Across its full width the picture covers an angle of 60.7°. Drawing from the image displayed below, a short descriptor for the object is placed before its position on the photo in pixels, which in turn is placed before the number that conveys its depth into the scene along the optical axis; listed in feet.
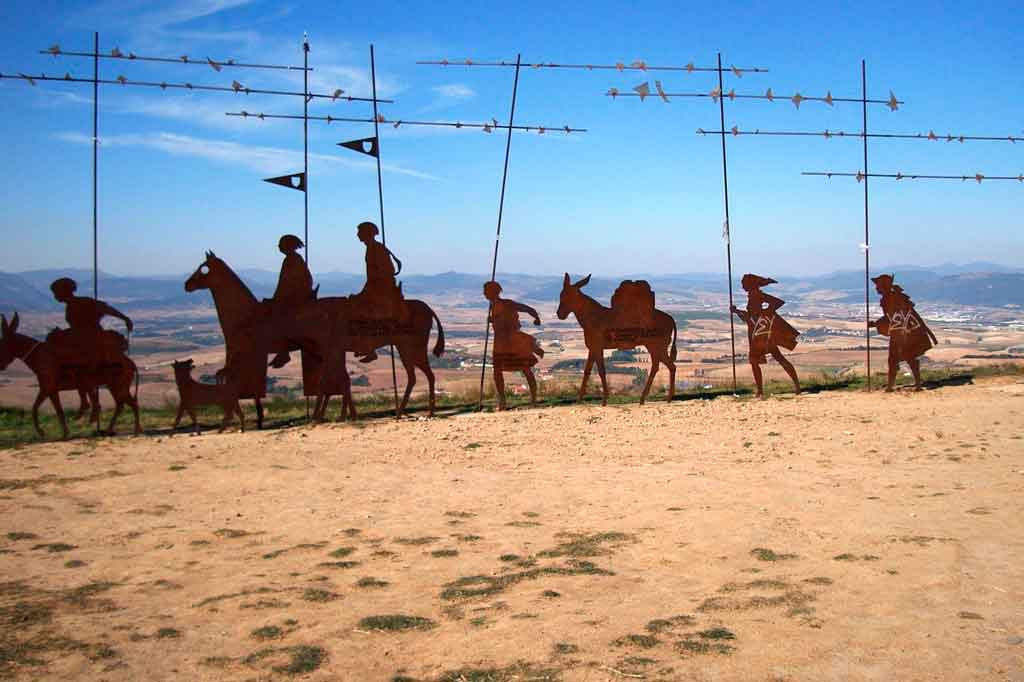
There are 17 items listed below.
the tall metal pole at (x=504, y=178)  56.39
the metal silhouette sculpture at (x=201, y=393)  48.88
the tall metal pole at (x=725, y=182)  59.00
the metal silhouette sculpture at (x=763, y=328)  55.98
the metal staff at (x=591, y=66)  54.20
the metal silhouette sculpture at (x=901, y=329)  55.47
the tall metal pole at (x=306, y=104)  54.24
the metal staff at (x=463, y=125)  54.85
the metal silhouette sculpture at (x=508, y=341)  54.95
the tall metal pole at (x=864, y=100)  57.11
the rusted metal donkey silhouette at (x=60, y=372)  48.16
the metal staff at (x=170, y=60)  50.90
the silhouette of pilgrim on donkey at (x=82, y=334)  48.47
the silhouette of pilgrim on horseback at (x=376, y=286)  51.85
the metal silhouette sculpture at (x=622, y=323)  56.34
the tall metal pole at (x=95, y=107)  50.37
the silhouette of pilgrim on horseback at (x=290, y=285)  50.57
